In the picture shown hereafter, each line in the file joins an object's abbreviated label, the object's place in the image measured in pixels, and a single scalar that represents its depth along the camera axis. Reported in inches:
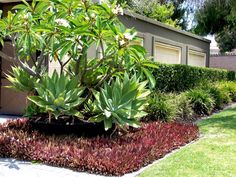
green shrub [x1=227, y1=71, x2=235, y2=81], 856.1
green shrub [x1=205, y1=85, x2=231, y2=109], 581.3
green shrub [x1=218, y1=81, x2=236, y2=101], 660.7
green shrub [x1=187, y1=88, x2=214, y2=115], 525.7
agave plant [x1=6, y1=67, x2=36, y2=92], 335.6
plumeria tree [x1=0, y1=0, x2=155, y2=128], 297.4
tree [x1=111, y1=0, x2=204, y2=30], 734.1
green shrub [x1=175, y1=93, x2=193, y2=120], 484.1
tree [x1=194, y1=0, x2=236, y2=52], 791.7
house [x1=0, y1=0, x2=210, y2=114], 494.0
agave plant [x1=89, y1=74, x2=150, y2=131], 305.3
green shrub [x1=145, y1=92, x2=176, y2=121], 435.2
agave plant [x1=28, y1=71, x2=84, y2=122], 305.7
